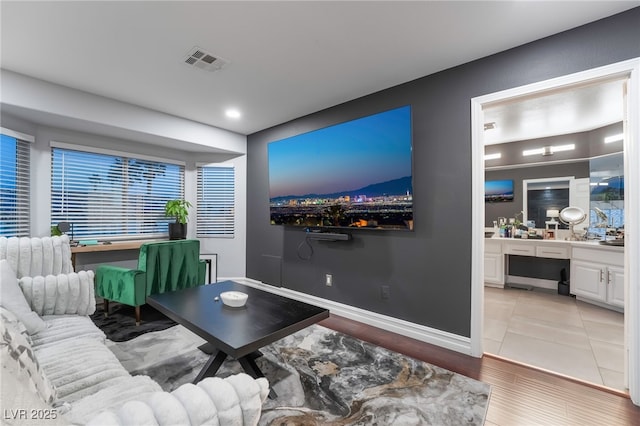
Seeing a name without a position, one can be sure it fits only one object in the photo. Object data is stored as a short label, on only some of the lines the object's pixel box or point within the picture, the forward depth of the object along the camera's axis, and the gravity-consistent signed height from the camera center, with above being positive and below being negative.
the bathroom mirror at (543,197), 4.47 +0.25
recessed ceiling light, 3.49 +1.29
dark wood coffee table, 1.57 -0.71
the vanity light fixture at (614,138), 3.73 +1.02
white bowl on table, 2.07 -0.65
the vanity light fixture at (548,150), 4.35 +1.02
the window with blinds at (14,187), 2.89 +0.28
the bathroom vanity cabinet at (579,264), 3.33 -0.71
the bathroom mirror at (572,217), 4.20 -0.07
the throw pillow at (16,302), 1.60 -0.53
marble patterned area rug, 1.63 -1.19
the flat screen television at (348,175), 2.64 +0.42
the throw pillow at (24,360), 0.79 -0.46
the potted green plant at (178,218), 4.09 -0.08
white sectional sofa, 0.67 -0.53
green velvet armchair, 2.86 -0.68
